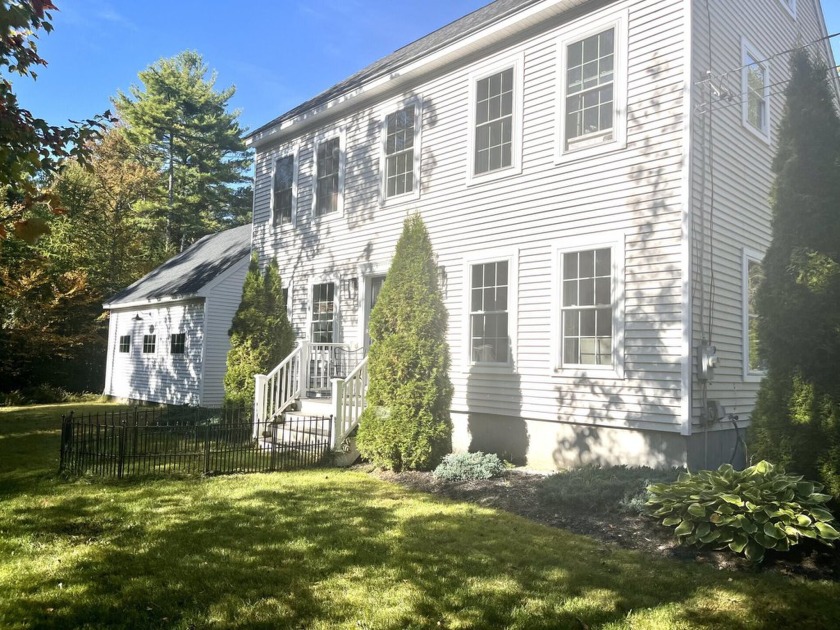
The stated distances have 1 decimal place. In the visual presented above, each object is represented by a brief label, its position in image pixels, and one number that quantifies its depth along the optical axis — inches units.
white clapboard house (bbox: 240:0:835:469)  312.0
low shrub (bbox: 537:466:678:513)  252.4
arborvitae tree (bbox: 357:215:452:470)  346.0
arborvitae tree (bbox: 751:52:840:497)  222.4
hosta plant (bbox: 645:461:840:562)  189.9
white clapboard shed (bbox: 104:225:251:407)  702.5
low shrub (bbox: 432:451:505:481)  319.3
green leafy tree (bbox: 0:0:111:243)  143.4
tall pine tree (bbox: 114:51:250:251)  1275.8
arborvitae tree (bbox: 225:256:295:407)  498.9
